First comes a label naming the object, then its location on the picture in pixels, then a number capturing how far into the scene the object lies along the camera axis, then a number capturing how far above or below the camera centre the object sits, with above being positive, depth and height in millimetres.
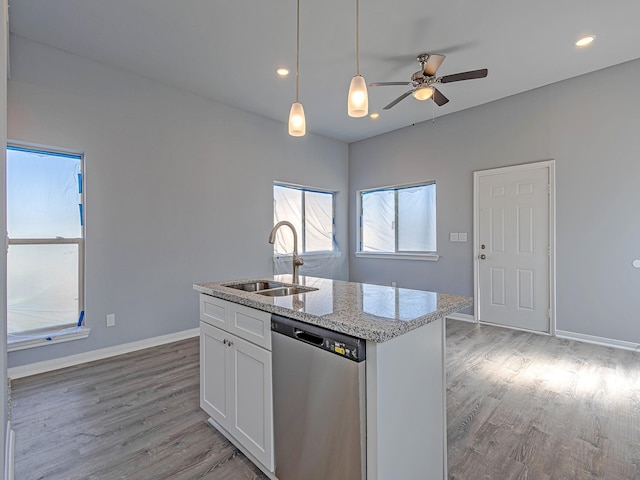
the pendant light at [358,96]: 1861 +851
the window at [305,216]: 4898 +388
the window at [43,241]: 2775 -14
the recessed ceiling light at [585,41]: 2795 +1795
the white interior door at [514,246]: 3787 -96
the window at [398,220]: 4953 +324
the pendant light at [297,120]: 2098 +798
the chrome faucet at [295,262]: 2197 -160
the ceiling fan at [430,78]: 2709 +1473
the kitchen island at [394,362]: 1098 -482
